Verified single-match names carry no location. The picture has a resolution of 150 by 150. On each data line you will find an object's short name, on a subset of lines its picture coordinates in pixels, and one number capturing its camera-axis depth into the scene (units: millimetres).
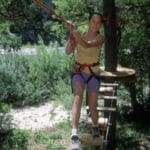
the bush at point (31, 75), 7872
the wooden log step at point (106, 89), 4172
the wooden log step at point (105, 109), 3890
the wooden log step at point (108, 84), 4258
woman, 3642
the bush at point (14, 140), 5404
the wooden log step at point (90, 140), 3647
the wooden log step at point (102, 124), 3883
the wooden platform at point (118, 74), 4305
